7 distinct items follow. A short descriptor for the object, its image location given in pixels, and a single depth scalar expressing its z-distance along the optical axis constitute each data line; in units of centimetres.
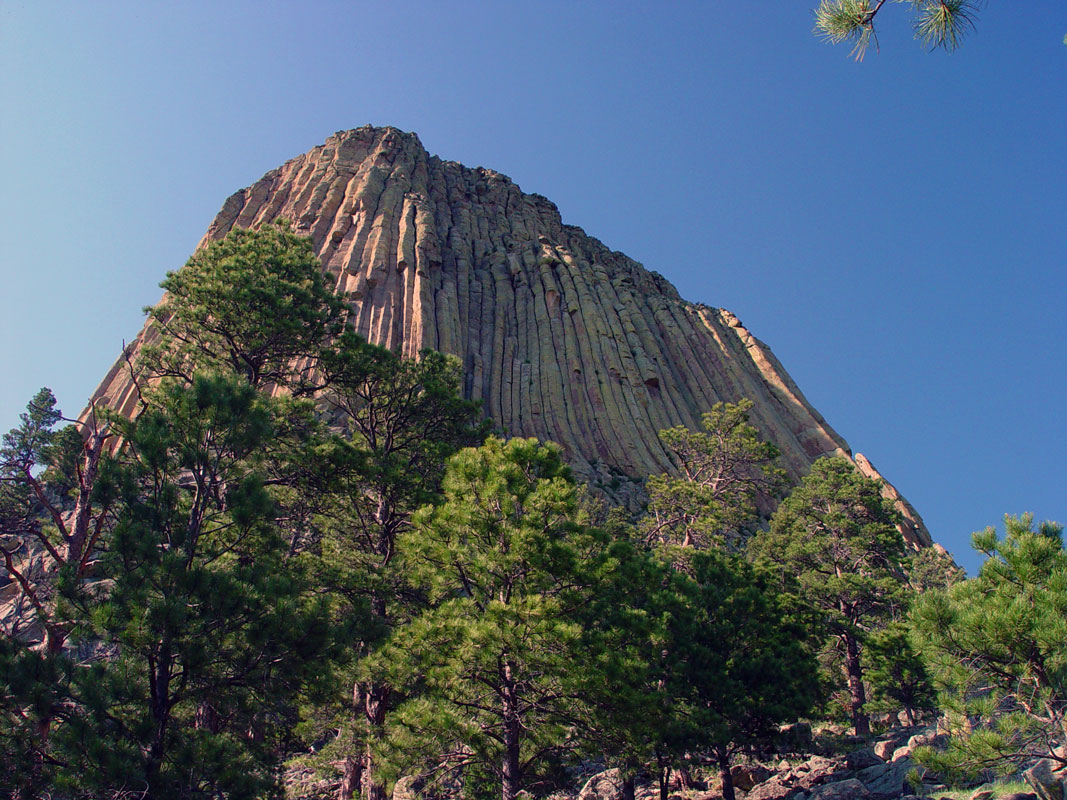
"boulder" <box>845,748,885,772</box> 1528
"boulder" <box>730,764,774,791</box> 1630
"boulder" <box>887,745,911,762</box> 1374
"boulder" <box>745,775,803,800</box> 1436
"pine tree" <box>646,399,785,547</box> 2070
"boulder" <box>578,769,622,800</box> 1489
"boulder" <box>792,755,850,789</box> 1472
